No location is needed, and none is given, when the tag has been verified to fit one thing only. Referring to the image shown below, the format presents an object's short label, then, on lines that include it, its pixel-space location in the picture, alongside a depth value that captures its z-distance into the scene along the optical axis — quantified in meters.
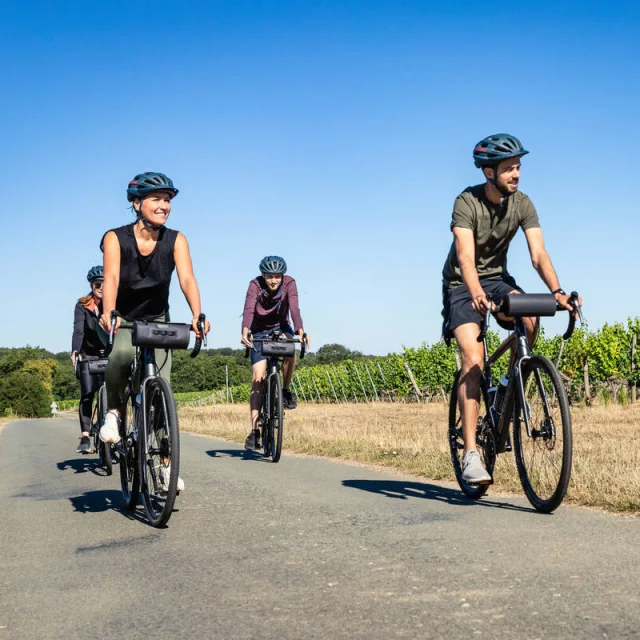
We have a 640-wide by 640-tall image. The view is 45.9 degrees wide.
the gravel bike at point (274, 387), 8.35
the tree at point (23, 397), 80.81
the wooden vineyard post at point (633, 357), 27.06
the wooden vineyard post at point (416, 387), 40.93
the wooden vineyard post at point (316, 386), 61.46
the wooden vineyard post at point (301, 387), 64.30
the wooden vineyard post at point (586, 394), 23.21
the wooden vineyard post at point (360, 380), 50.78
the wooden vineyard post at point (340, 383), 55.64
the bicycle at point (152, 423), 4.35
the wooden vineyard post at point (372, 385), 49.86
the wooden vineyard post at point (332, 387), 56.53
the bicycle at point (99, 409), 7.65
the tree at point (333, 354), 151.23
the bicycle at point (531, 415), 4.21
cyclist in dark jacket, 8.50
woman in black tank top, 5.00
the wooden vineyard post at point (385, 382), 48.78
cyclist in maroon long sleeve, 8.62
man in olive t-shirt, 4.84
